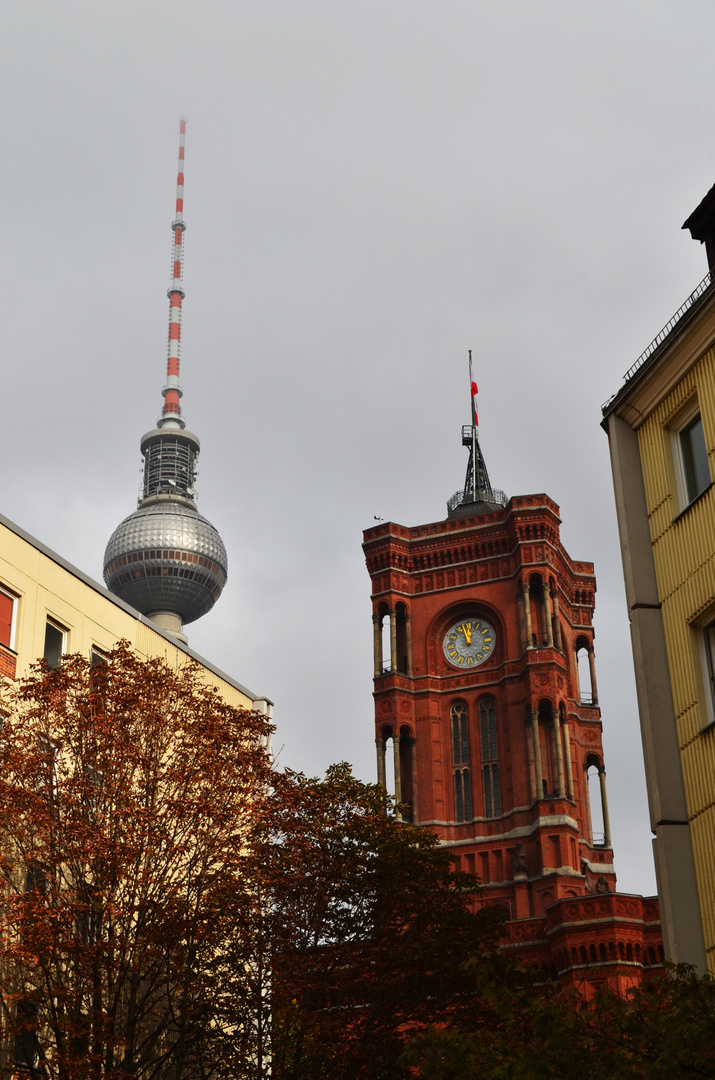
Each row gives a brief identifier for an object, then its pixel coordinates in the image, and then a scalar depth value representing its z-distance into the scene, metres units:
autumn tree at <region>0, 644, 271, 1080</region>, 22.31
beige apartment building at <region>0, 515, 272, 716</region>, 28.89
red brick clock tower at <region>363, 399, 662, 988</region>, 75.00
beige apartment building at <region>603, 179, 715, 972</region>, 18.58
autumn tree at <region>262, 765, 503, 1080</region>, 25.50
